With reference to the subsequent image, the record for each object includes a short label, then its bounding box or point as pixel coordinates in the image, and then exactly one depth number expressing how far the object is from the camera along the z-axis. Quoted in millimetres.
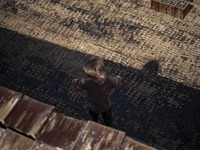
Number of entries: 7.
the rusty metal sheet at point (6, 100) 3160
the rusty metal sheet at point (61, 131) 2852
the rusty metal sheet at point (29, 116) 3029
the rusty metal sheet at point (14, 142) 2859
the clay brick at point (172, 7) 7516
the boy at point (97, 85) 3801
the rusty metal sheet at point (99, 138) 2750
